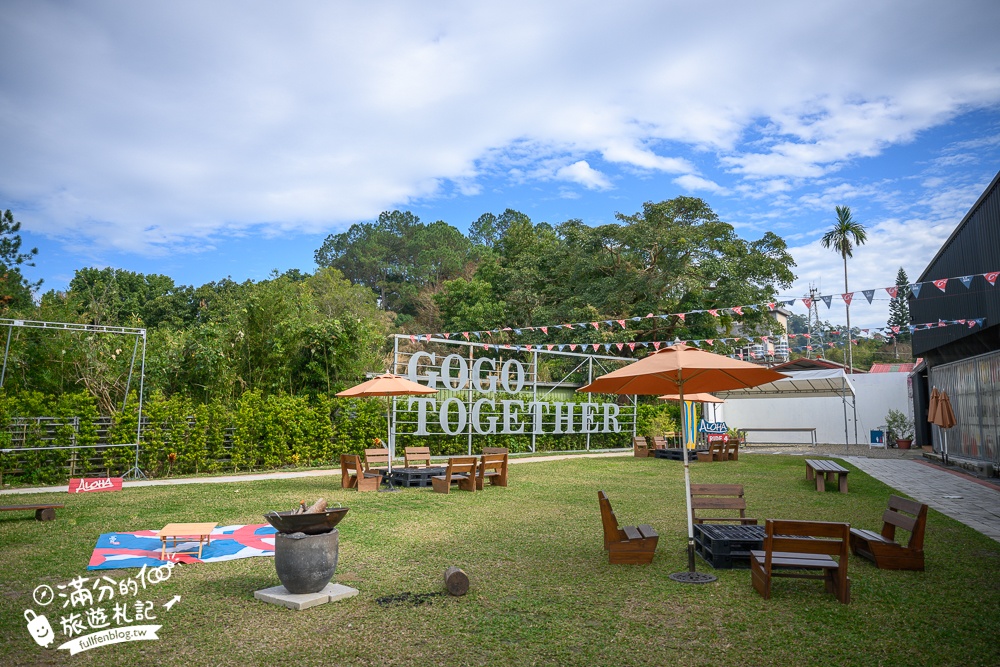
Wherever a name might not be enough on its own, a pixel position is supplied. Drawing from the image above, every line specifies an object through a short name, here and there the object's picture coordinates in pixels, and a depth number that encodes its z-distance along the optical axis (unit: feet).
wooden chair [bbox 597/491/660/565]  21.39
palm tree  180.04
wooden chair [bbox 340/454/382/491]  40.11
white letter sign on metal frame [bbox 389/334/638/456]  53.93
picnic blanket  21.62
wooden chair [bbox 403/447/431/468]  47.31
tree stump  17.89
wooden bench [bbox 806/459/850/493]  39.11
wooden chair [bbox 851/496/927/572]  20.08
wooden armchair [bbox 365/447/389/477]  43.80
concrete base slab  16.87
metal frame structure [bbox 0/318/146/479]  40.70
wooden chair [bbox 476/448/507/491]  41.09
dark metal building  45.42
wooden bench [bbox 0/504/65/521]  28.76
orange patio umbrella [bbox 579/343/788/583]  21.03
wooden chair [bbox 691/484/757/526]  24.26
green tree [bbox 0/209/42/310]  72.64
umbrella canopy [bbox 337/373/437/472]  41.70
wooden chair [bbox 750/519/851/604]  17.30
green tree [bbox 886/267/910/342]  239.07
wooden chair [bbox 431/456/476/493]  39.60
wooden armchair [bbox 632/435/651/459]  70.23
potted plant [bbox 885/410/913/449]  91.56
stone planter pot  17.28
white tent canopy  86.12
